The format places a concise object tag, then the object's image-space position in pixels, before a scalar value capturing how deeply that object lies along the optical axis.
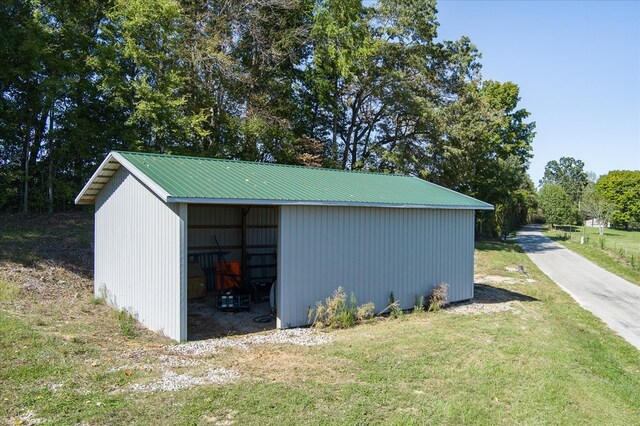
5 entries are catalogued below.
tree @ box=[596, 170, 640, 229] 54.84
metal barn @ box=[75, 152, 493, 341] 7.56
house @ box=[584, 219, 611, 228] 60.76
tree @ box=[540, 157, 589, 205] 100.23
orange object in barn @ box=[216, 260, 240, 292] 10.87
